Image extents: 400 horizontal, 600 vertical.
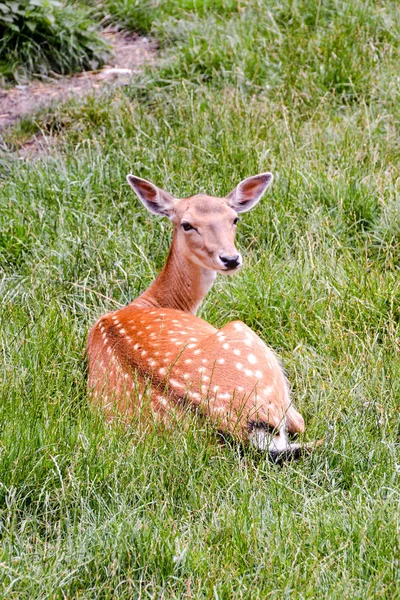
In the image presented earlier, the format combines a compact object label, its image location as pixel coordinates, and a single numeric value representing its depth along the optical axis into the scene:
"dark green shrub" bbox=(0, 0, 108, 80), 17.48
